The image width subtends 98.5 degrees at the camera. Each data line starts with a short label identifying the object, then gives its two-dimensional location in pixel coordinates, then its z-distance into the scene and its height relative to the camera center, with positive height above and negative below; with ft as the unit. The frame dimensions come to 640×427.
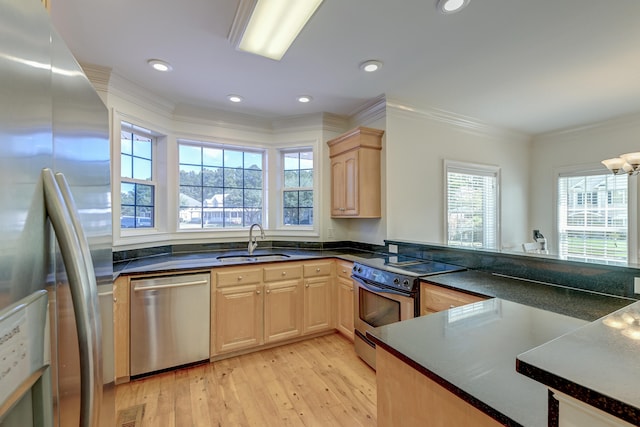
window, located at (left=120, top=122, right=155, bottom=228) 9.12 +1.25
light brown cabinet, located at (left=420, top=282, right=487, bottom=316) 5.83 -1.88
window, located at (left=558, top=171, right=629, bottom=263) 12.42 -0.06
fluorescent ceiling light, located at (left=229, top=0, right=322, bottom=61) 5.50 +4.22
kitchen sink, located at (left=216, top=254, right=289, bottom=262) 9.99 -1.60
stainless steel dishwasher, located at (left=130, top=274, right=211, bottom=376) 7.39 -2.99
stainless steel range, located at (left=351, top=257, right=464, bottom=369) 6.97 -2.09
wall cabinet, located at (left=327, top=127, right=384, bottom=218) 10.35 +1.66
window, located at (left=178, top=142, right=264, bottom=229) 11.02 +1.21
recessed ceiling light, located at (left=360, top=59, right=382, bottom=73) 7.87 +4.35
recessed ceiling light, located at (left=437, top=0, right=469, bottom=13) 5.50 +4.27
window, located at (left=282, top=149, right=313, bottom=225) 12.41 +1.28
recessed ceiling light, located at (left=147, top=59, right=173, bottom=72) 7.77 +4.31
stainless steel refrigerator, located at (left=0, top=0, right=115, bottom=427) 1.54 +0.21
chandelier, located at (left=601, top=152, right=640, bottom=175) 8.33 +1.62
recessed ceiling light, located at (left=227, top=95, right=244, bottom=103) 10.05 +4.32
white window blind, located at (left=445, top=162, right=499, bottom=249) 12.30 +0.48
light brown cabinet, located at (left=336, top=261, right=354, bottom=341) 9.50 -2.98
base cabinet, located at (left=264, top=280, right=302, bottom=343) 9.09 -3.23
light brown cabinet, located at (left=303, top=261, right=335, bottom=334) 9.73 -2.94
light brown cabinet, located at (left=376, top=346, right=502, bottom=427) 2.51 -1.92
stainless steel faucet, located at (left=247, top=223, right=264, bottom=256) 10.71 -1.12
